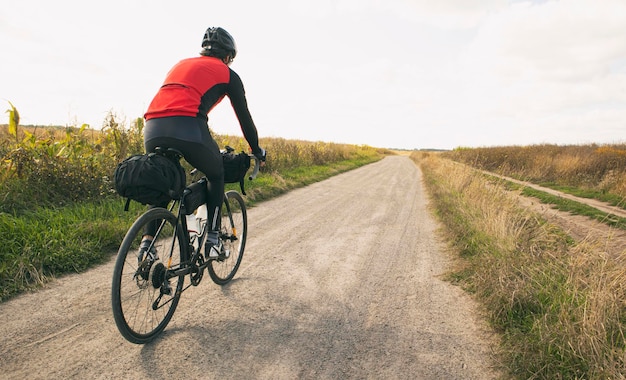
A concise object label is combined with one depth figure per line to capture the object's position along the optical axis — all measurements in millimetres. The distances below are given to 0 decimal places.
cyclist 2674
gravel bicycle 2397
